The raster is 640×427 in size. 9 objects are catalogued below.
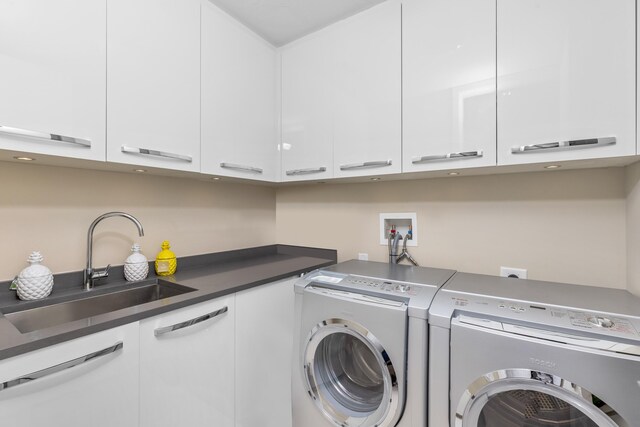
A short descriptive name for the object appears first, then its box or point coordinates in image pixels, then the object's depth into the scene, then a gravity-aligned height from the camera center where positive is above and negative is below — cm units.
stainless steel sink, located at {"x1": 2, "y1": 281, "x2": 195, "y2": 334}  106 -39
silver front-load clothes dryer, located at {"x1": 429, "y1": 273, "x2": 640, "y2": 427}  76 -43
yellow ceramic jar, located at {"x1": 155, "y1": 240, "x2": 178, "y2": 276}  152 -26
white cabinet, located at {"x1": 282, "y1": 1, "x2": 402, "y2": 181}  145 +65
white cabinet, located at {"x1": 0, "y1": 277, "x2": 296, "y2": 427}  78 -55
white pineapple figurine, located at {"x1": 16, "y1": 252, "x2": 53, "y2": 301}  108 -26
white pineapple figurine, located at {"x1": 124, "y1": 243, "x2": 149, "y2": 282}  140 -26
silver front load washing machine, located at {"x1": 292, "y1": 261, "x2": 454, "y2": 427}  106 -55
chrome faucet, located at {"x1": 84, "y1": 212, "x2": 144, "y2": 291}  129 -19
